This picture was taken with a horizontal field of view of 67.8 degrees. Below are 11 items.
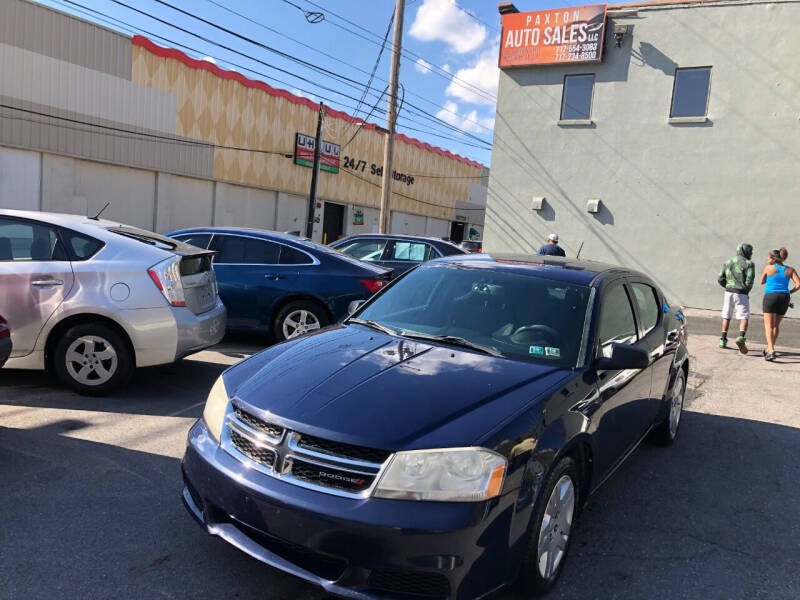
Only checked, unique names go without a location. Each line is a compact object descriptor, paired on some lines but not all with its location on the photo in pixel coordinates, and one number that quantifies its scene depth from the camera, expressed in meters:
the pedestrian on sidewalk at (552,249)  10.13
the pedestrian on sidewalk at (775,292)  9.01
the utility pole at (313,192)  28.25
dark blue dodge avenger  2.18
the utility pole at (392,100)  16.56
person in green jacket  9.45
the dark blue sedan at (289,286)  7.32
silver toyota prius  4.94
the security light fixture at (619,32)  14.80
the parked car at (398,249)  10.16
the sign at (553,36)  15.12
